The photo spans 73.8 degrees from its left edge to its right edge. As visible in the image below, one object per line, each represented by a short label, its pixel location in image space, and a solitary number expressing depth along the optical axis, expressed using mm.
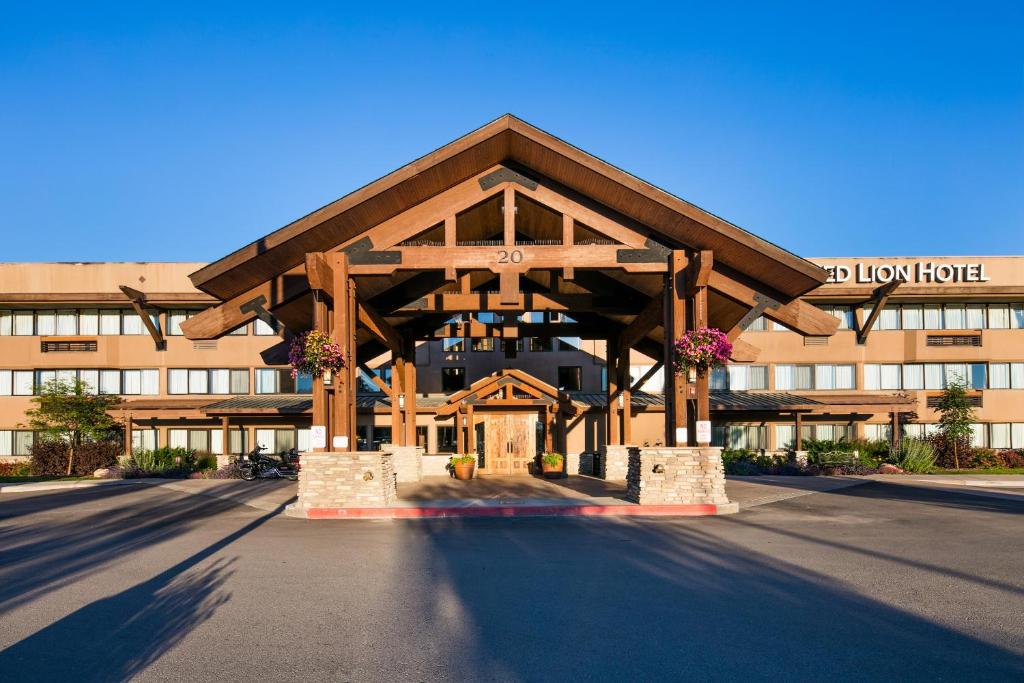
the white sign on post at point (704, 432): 14305
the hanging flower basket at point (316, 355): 13938
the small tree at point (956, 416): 27016
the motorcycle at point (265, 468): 23656
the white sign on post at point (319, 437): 14242
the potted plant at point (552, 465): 22141
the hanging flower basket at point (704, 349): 14102
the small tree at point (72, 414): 25359
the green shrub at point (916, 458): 24812
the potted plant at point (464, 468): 21469
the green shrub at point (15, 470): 27578
